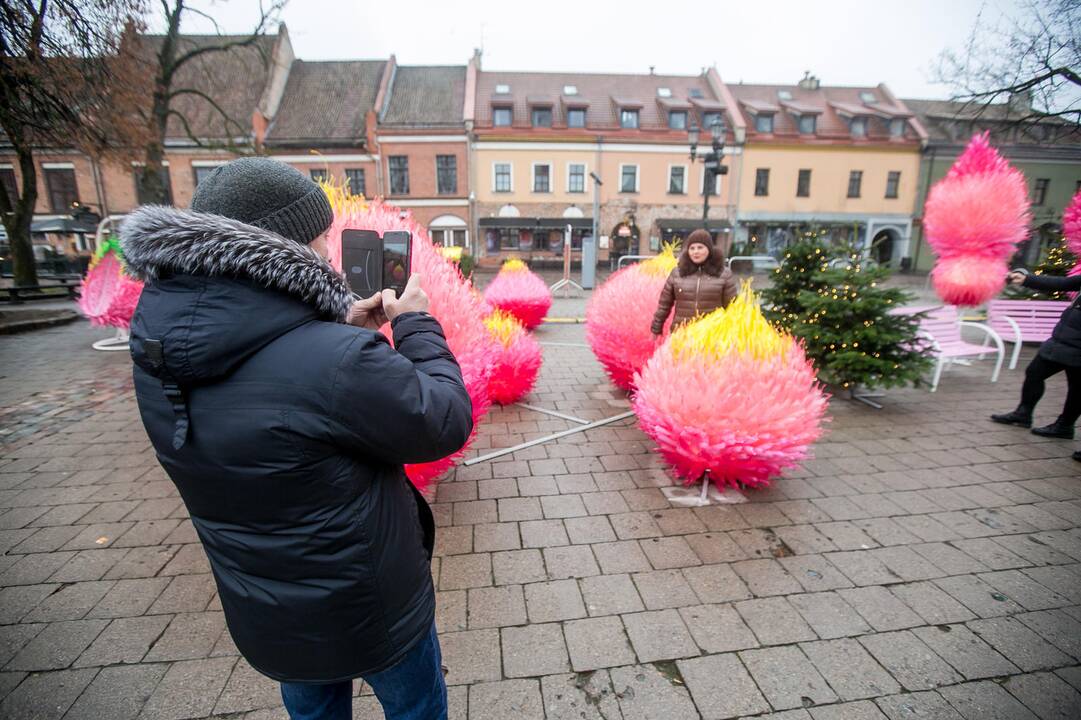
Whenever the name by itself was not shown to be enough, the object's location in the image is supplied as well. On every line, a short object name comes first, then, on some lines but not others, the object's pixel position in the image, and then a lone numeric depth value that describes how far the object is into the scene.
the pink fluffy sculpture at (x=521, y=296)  9.30
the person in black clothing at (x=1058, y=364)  4.42
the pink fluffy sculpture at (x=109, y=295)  8.02
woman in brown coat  5.11
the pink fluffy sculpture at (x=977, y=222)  7.23
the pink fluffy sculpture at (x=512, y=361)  5.27
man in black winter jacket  1.05
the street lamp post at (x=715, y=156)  14.35
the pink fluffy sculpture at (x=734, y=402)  3.31
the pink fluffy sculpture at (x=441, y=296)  2.94
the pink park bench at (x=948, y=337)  6.17
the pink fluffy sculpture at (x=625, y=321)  5.52
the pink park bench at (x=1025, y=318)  7.54
